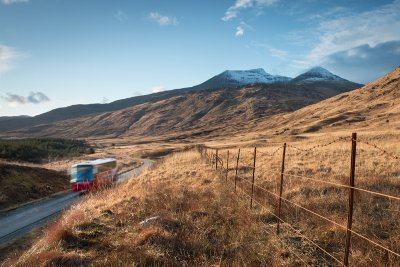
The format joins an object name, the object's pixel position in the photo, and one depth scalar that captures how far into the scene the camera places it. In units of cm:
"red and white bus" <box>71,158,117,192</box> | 2964
